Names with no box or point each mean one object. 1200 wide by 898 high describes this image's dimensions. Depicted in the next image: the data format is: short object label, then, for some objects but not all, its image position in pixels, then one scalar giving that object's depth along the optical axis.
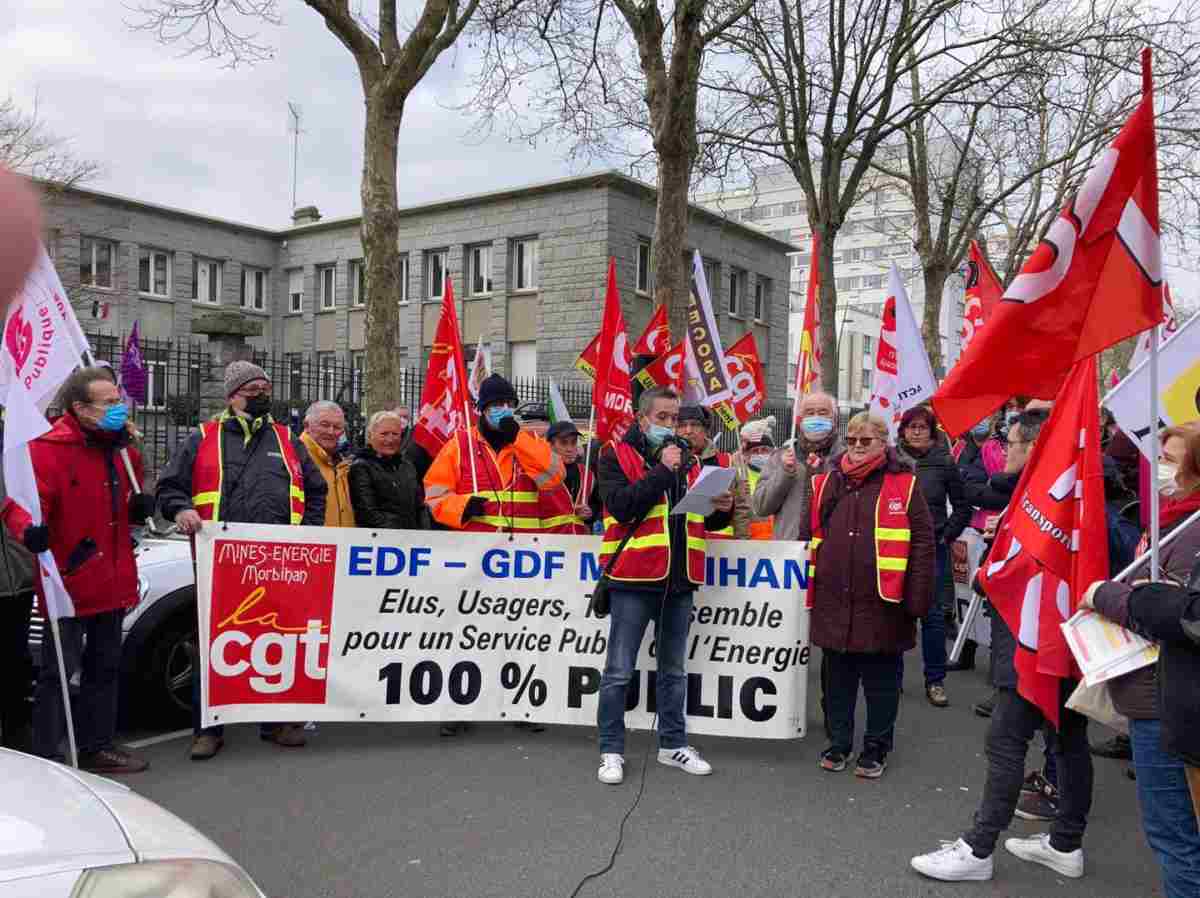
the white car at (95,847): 1.67
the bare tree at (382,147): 10.88
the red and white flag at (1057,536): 3.49
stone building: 26.58
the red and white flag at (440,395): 6.37
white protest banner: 5.11
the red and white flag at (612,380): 5.90
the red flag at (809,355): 7.43
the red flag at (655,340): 7.65
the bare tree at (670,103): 12.40
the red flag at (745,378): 8.36
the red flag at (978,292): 8.64
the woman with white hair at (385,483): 5.63
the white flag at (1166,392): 3.47
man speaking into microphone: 4.65
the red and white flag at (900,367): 6.84
